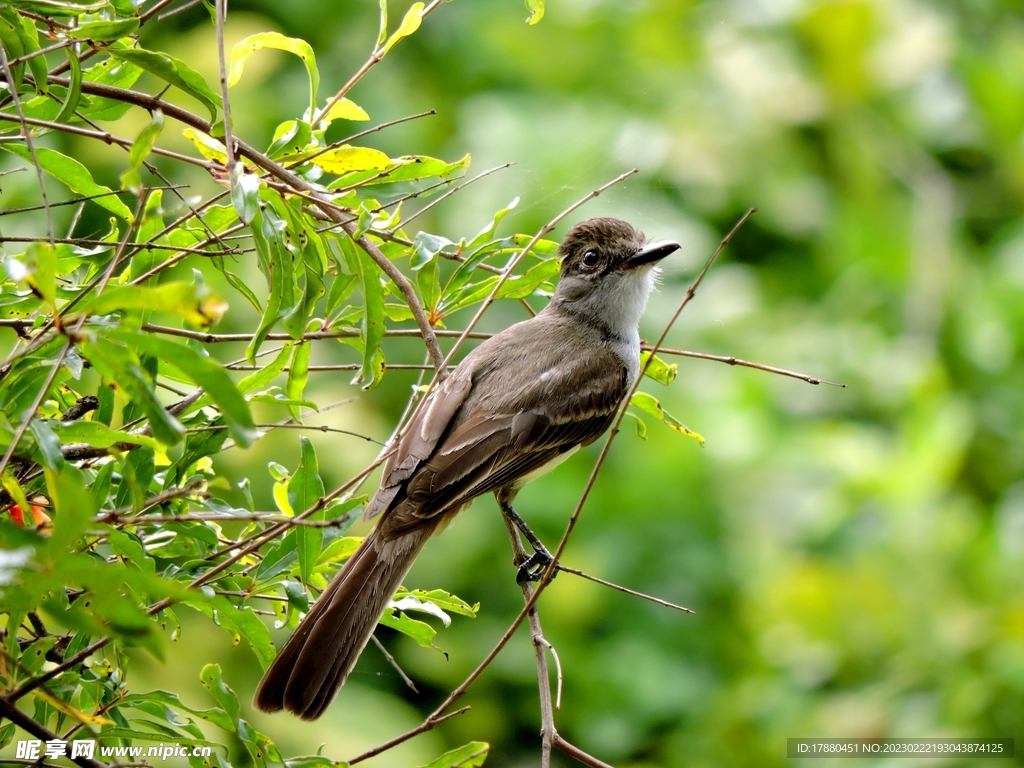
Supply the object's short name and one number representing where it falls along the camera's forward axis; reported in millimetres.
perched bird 4551
